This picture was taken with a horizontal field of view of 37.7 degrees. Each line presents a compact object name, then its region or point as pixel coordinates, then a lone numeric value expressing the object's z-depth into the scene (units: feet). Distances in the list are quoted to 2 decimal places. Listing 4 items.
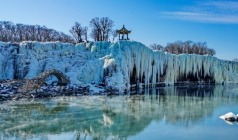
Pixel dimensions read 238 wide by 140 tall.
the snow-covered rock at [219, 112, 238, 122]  59.93
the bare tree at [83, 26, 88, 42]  169.99
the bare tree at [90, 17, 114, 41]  167.73
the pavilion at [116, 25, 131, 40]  127.95
